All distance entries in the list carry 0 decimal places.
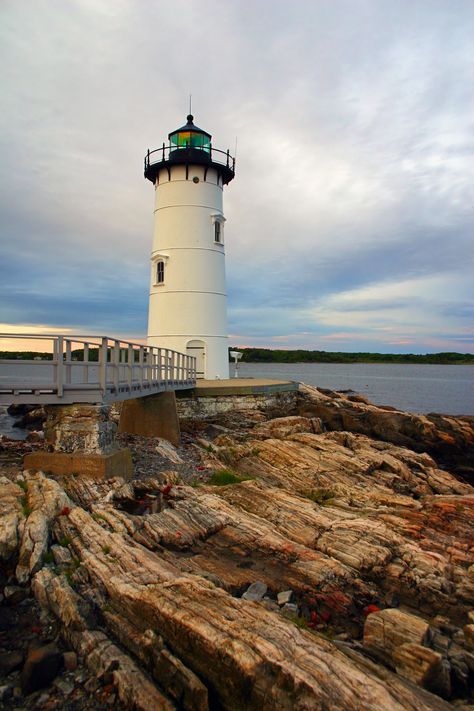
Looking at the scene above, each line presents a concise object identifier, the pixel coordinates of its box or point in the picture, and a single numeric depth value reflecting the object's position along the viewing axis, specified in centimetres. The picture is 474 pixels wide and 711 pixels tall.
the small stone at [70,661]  568
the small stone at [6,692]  528
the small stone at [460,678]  552
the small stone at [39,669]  542
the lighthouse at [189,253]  2445
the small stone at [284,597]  697
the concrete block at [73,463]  1044
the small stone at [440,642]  602
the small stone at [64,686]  537
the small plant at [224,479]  1219
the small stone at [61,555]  738
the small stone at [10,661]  566
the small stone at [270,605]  658
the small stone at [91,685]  539
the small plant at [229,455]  1394
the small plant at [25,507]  836
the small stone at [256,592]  690
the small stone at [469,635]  632
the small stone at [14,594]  677
